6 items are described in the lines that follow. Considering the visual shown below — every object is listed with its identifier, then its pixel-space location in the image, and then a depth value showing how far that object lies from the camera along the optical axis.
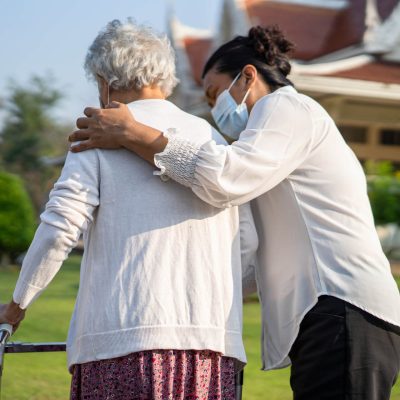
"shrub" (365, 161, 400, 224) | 12.90
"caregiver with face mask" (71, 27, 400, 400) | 2.46
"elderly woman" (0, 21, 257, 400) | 2.38
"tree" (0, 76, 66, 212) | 38.69
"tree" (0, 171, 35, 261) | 14.21
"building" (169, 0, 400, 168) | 14.46
